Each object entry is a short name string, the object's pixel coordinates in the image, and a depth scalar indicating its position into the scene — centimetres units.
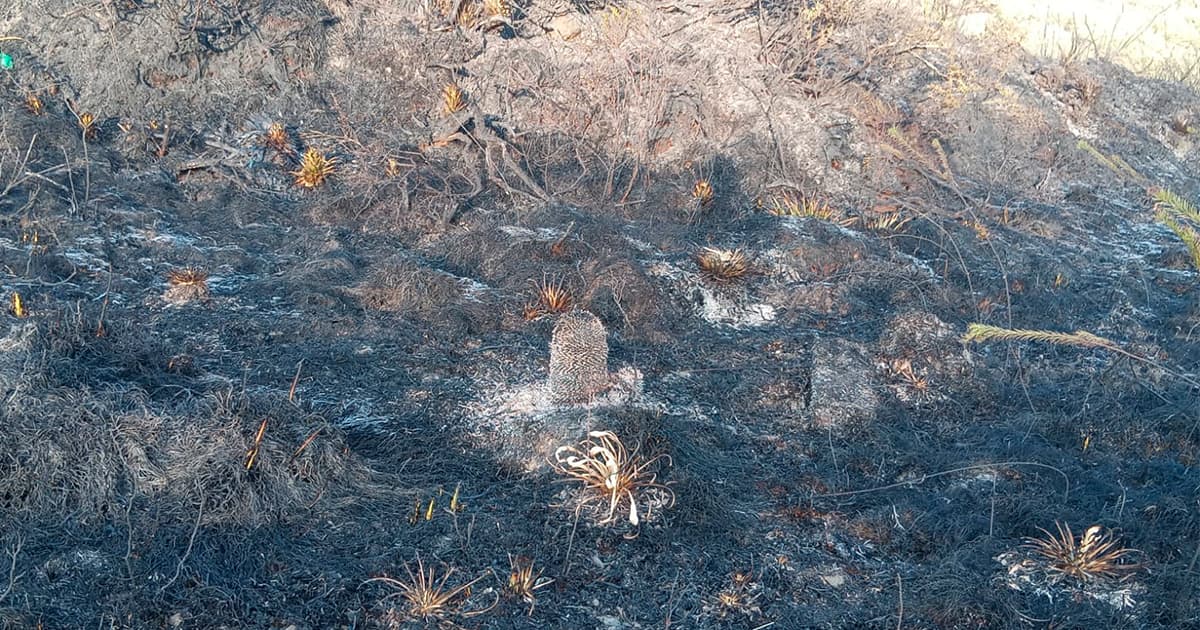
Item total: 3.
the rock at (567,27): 1005
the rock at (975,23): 1320
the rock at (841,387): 536
